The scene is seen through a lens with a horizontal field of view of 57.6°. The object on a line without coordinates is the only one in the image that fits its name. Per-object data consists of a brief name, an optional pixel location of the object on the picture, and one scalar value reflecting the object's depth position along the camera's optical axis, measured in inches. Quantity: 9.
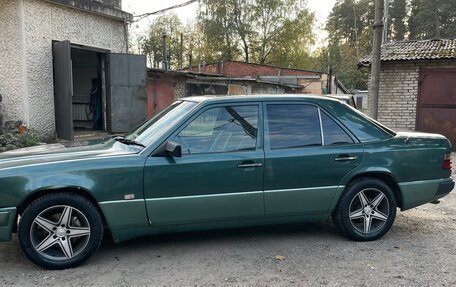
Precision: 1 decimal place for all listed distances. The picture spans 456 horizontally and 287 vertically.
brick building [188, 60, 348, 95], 1272.1
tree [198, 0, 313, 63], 1658.5
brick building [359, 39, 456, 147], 489.7
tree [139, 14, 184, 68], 1861.5
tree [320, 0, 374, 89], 1905.8
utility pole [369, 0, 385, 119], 392.8
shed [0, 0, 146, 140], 374.9
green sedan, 145.6
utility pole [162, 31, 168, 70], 767.1
